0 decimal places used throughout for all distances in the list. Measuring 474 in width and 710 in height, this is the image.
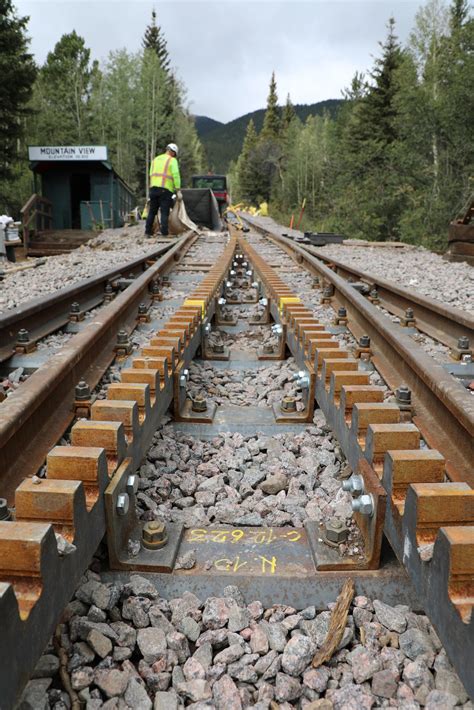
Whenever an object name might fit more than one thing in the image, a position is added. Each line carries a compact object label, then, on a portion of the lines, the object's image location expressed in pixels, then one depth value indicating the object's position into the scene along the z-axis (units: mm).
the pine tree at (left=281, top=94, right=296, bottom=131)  87300
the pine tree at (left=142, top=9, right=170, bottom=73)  60219
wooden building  17625
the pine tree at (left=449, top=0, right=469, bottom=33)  23853
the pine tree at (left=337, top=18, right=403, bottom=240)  25328
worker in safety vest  11234
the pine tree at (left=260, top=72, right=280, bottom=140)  85625
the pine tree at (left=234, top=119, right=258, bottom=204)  67750
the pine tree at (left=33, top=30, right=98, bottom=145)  37594
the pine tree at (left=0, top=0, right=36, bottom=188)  23375
